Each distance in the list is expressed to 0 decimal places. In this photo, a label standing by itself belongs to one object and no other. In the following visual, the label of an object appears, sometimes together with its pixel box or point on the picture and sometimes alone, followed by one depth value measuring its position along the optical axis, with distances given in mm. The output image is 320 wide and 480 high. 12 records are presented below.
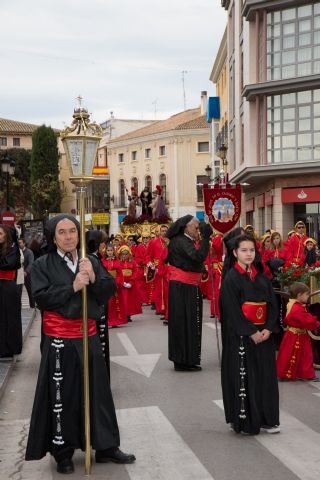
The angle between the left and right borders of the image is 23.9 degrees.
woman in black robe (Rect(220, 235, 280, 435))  6312
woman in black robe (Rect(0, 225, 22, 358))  10055
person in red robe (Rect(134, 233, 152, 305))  19188
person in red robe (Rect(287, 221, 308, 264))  15733
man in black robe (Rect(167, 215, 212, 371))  9602
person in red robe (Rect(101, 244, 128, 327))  14628
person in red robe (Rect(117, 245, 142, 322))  15344
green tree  77625
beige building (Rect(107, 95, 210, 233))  66000
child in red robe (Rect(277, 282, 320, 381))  8703
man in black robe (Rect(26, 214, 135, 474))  5348
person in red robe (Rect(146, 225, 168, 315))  16344
